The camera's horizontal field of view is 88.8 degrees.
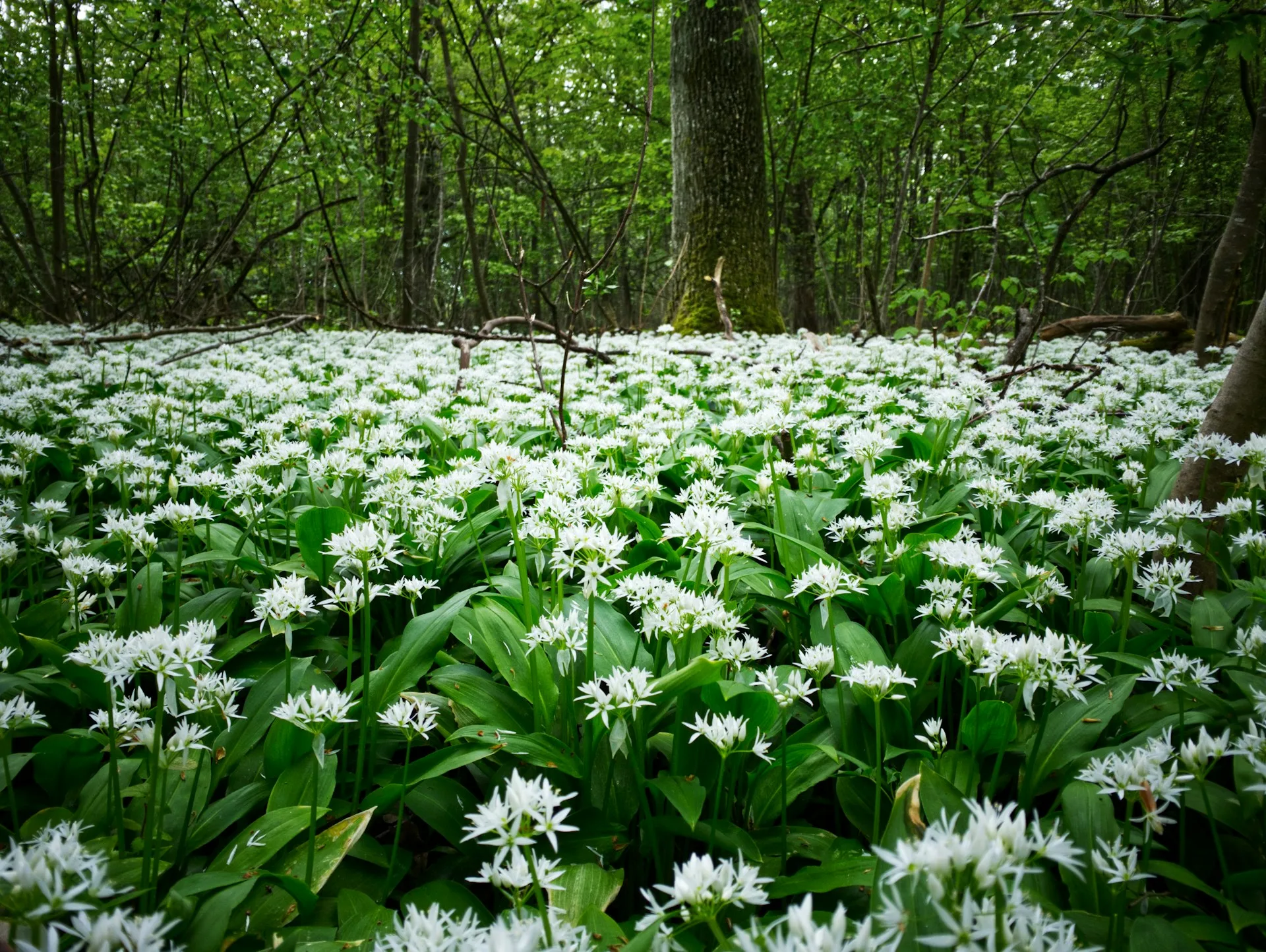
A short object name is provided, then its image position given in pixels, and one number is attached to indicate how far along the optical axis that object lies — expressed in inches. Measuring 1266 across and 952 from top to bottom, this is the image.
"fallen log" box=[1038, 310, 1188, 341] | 260.1
